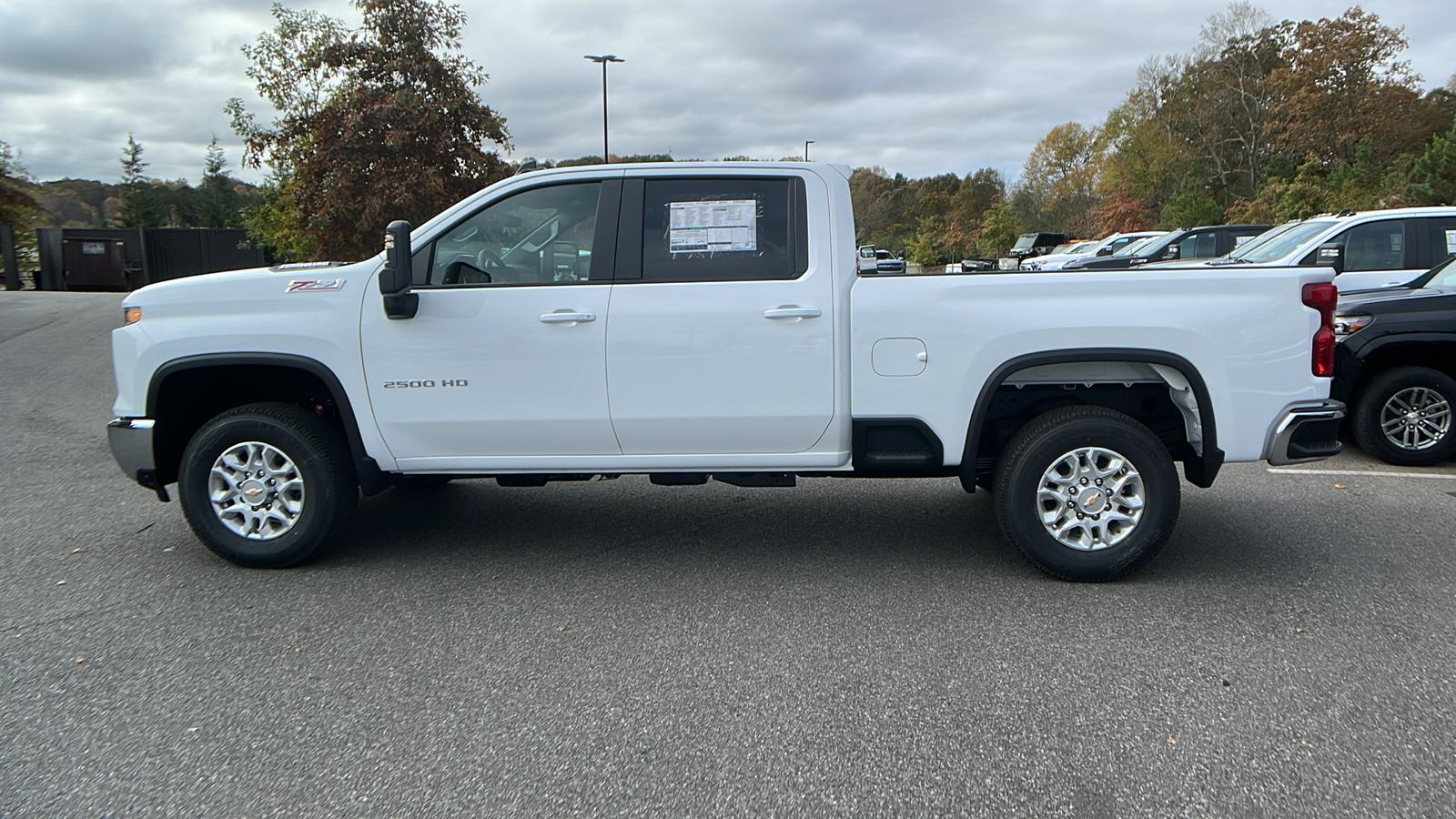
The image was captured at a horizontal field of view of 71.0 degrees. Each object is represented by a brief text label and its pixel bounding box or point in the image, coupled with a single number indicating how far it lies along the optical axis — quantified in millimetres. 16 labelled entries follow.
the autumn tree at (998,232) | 58688
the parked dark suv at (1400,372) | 6957
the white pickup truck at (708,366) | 4543
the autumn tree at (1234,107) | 46156
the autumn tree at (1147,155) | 51281
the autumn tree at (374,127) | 13773
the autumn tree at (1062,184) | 59934
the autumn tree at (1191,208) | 42344
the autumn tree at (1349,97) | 37219
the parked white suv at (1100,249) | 27781
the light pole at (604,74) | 29906
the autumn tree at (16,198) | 26109
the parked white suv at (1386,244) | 9938
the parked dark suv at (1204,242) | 19391
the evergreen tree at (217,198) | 67062
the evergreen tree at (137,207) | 60250
